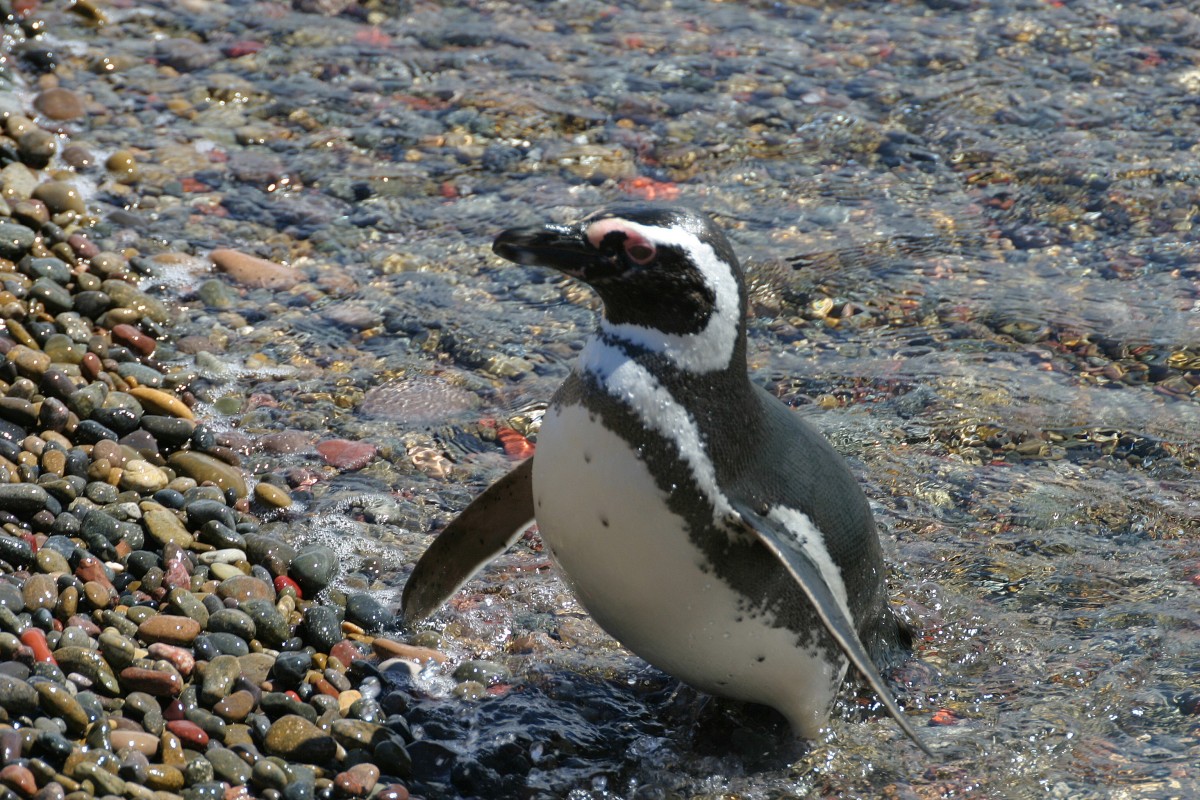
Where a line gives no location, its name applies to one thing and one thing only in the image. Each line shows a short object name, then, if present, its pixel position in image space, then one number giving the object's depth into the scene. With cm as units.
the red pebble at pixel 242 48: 1642
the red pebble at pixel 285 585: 805
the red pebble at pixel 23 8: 1623
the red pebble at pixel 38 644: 664
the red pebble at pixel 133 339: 1069
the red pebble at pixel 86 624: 701
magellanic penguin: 655
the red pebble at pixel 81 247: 1142
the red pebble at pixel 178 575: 766
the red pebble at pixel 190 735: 657
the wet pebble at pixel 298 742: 681
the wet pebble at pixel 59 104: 1438
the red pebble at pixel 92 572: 744
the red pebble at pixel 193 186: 1356
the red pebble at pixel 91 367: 972
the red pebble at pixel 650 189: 1423
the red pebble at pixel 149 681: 678
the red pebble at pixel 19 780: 574
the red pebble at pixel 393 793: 675
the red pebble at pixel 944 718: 773
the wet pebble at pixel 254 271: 1226
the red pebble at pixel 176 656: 698
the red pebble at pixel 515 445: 1045
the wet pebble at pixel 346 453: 991
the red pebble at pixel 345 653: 766
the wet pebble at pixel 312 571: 814
